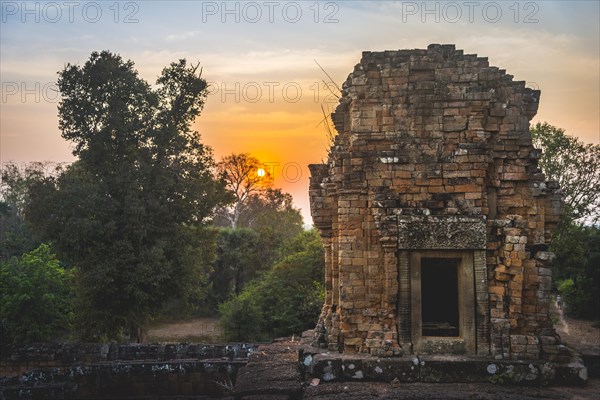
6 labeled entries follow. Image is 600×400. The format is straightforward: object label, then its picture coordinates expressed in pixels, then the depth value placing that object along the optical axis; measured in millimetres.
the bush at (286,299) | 19203
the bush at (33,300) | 15484
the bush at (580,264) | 20906
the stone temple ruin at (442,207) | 8172
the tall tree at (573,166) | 23469
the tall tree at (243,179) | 44594
